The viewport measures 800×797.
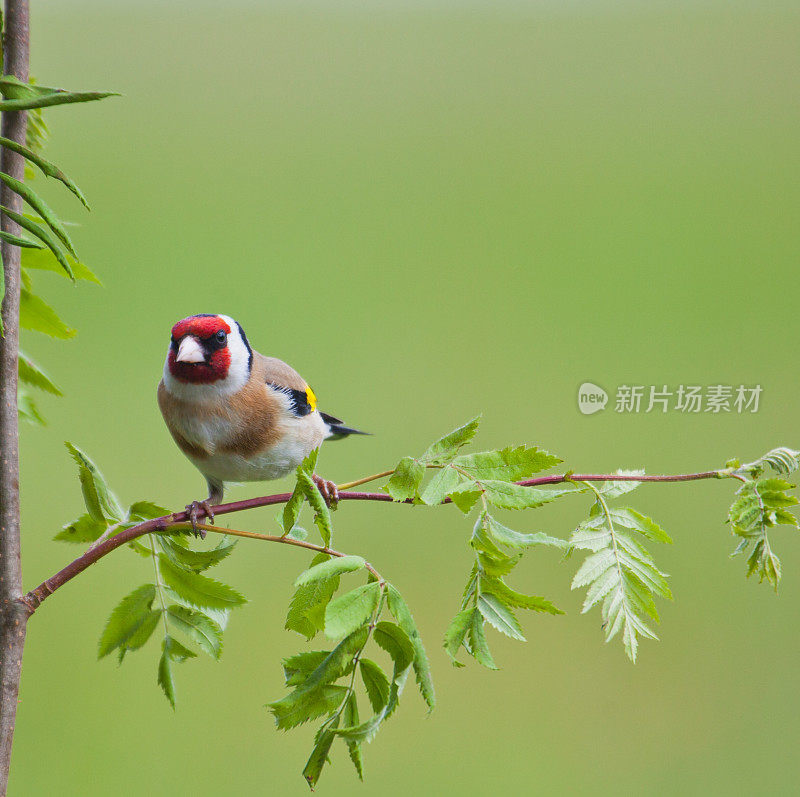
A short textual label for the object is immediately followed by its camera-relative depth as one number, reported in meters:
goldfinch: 4.76
